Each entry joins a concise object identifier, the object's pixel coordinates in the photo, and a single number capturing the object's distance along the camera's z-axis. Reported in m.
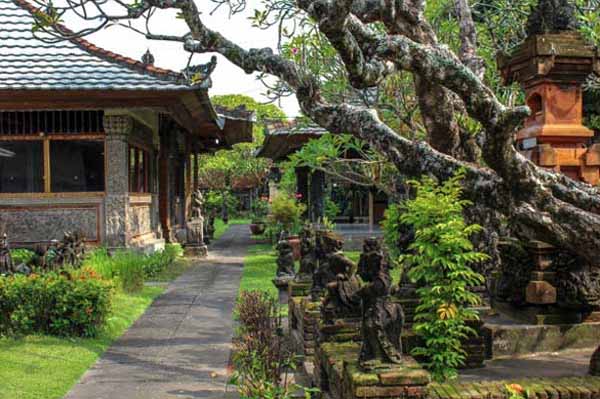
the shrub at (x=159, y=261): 13.88
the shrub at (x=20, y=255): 11.35
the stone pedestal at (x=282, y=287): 10.35
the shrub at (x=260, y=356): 5.46
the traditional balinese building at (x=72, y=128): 12.78
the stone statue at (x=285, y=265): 10.45
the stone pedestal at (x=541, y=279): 5.98
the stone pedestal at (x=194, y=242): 19.00
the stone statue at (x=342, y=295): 5.75
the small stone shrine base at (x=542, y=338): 5.92
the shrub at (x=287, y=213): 20.53
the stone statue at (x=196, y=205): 21.84
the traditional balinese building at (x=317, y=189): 18.75
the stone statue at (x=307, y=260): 8.26
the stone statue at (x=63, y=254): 10.21
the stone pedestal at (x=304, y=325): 6.66
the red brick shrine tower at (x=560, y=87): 6.48
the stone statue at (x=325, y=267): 6.97
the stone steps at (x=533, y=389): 4.27
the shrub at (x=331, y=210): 24.95
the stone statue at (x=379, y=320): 4.34
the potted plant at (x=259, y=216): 29.25
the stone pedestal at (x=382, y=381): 4.11
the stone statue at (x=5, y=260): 9.45
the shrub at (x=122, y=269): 11.09
